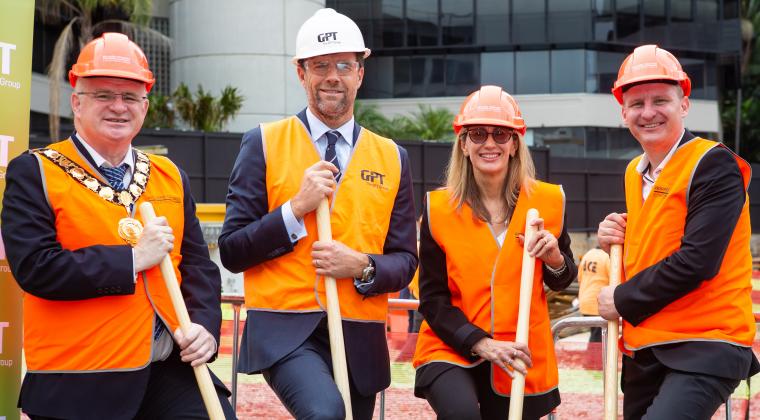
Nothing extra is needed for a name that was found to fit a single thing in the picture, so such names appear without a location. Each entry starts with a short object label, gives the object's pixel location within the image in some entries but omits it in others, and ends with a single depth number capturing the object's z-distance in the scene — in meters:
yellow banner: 4.38
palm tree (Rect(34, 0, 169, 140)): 27.88
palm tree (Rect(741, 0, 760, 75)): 52.56
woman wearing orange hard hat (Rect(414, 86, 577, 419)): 4.46
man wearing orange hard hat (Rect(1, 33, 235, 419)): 3.75
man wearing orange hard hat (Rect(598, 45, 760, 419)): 4.03
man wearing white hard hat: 4.20
